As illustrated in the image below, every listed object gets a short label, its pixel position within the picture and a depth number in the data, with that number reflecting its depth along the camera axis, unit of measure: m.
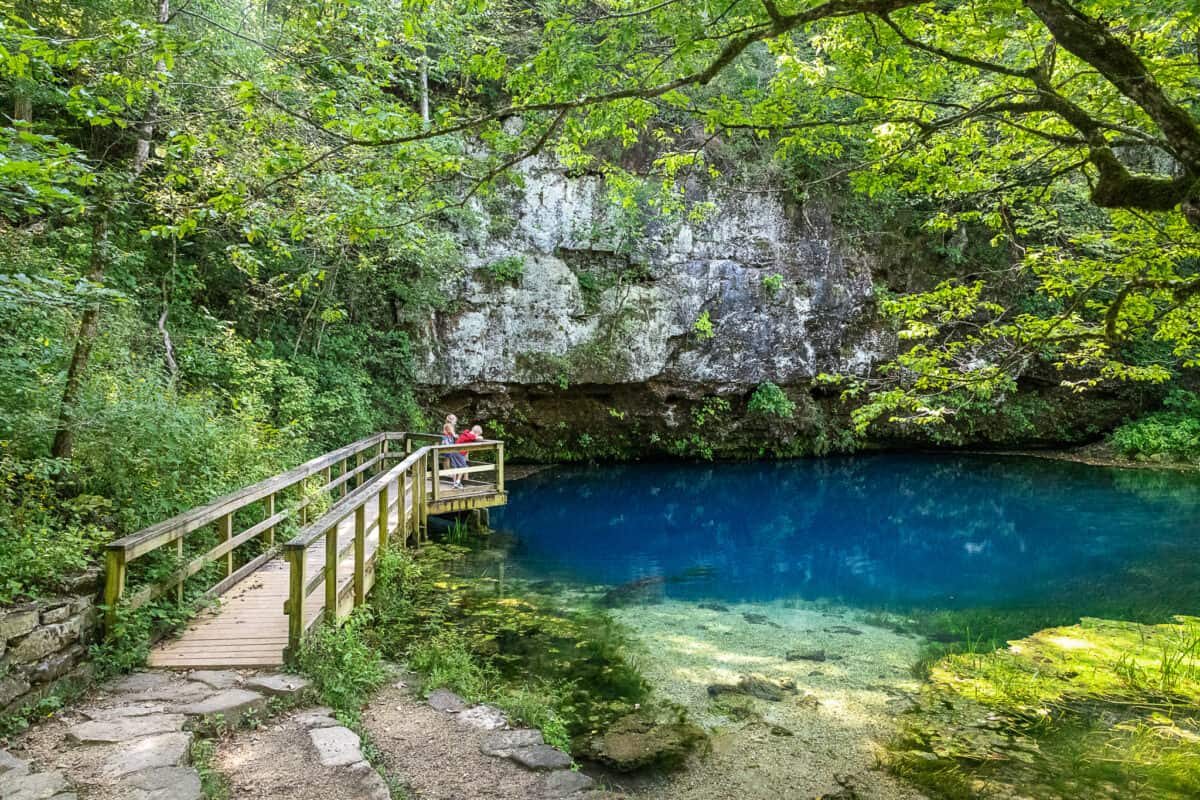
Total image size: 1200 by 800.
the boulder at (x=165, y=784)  2.81
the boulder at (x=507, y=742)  3.99
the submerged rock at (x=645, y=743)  4.41
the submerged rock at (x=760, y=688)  5.45
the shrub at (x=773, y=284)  18.11
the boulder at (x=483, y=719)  4.33
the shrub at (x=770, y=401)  18.81
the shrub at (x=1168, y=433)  19.17
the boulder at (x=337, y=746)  3.38
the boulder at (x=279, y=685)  3.99
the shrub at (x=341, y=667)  4.28
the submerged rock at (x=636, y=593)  8.01
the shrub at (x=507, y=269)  16.14
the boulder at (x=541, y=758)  3.87
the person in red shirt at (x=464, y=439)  11.77
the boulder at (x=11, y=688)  3.30
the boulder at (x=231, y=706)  3.64
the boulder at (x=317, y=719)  3.78
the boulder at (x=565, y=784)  3.60
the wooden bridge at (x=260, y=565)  4.44
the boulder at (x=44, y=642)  3.48
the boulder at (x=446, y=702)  4.53
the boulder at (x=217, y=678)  4.04
